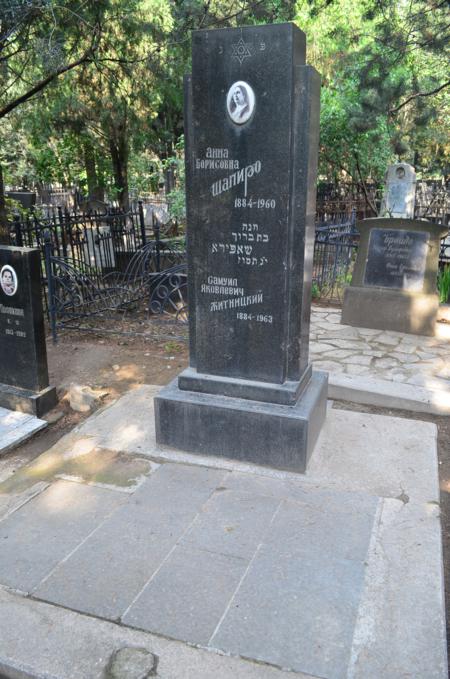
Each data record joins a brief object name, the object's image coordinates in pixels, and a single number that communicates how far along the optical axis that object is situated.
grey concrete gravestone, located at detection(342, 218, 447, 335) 6.65
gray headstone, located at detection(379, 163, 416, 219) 14.16
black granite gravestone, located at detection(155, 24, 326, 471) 3.22
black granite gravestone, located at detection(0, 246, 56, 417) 4.55
